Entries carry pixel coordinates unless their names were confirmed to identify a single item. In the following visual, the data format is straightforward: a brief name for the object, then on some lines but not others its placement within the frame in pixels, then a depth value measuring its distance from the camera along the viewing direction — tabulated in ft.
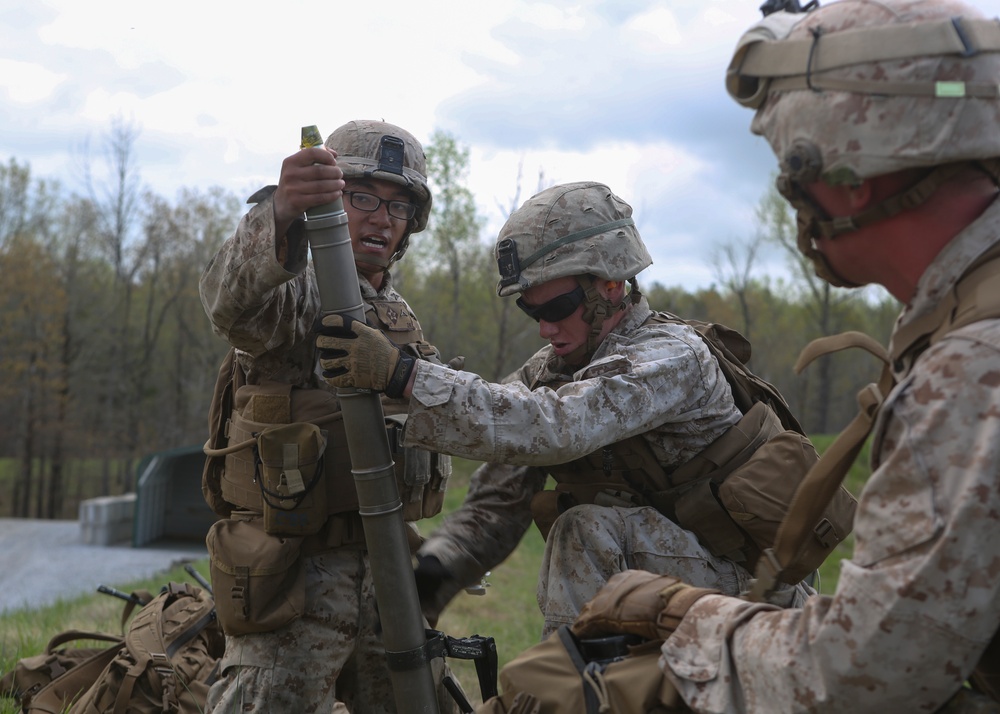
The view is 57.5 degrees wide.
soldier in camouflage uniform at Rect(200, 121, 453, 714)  10.94
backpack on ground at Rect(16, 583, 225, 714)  14.83
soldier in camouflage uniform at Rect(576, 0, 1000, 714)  6.37
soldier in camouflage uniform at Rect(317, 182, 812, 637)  10.28
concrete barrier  75.72
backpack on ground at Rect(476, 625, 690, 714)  7.99
